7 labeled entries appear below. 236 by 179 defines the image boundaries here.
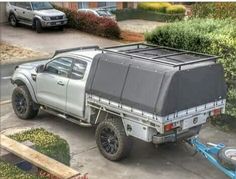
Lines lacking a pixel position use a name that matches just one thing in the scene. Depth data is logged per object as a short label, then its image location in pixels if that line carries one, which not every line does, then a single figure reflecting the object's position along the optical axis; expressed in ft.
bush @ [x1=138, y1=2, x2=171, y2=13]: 105.91
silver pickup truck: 24.41
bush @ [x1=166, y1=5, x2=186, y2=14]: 103.60
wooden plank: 21.66
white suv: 79.66
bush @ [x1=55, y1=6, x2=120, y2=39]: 77.30
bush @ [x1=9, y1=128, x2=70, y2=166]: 23.94
